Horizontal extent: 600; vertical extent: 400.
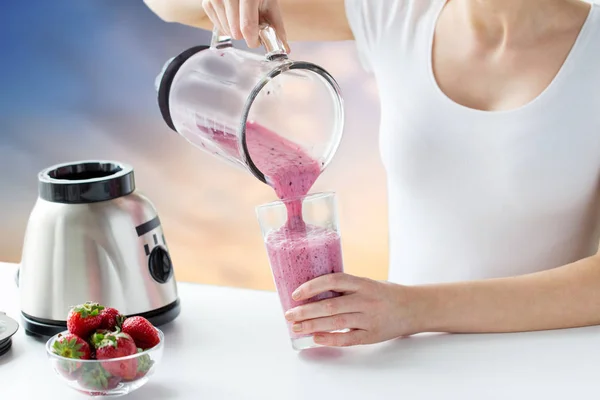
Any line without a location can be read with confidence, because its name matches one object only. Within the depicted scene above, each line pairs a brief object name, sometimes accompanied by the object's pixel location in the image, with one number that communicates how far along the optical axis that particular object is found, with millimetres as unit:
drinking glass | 1431
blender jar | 1441
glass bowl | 1358
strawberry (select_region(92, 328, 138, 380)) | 1357
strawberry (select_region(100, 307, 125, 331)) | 1397
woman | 1662
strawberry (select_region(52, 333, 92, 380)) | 1361
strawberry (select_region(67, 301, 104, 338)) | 1384
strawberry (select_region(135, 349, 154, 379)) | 1368
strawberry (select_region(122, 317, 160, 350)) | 1394
